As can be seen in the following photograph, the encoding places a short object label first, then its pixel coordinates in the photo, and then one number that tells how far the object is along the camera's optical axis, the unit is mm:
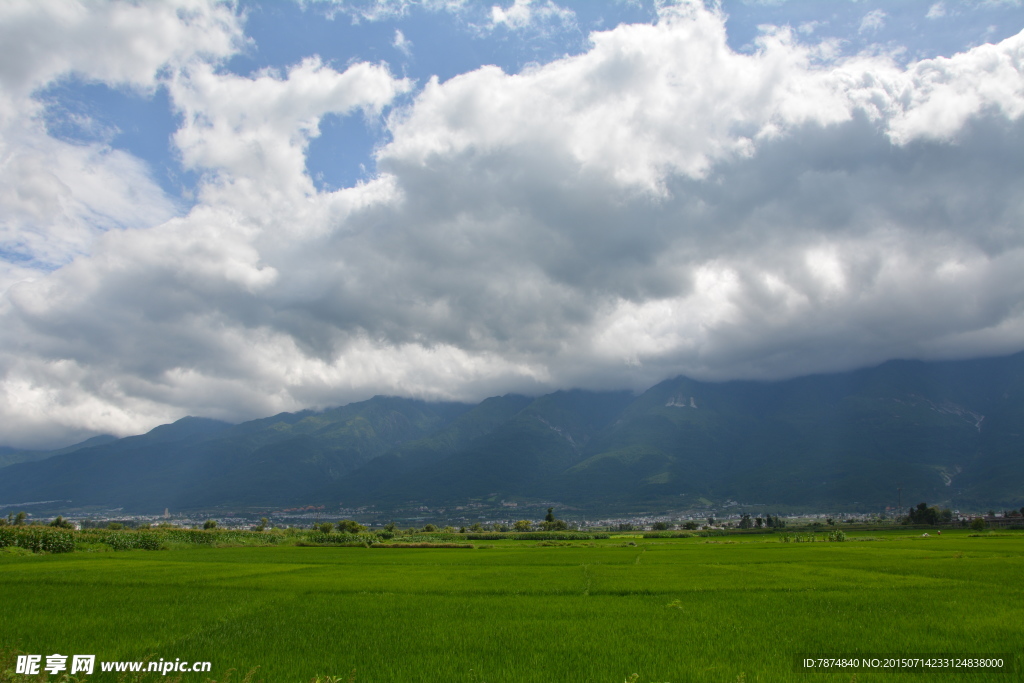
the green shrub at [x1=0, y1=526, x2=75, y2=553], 42906
